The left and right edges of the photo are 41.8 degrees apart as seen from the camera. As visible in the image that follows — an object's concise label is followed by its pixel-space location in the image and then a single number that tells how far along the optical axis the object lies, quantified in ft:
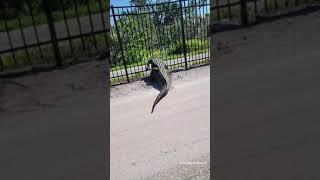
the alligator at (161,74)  23.11
